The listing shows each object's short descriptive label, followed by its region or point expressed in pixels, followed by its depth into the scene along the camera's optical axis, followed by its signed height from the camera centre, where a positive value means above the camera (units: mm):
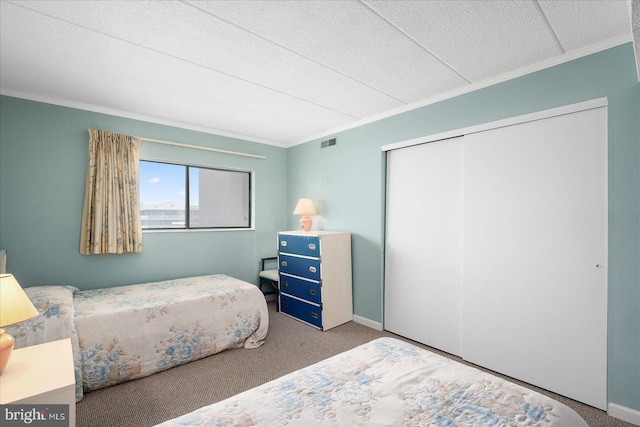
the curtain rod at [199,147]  3441 +812
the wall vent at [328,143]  3867 +906
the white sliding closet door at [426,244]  2768 -324
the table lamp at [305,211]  3980 +8
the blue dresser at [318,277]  3381 -773
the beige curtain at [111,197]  3037 +155
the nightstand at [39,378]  1232 -741
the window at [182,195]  3641 +226
